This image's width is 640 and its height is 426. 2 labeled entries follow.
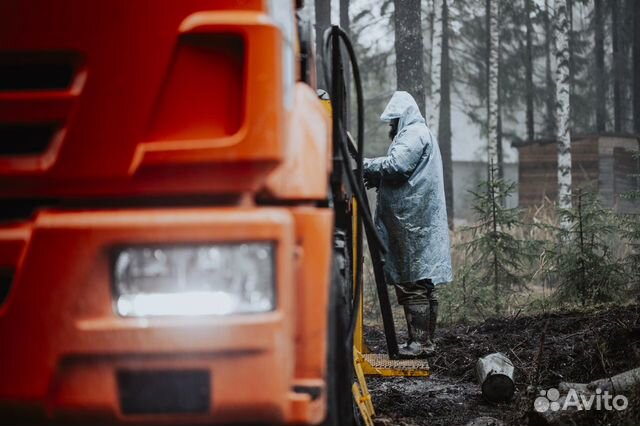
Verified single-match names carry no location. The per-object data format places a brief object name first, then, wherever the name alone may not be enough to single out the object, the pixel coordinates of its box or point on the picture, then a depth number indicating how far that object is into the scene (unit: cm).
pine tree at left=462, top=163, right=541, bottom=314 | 1030
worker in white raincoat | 692
